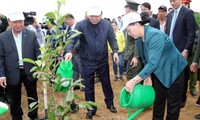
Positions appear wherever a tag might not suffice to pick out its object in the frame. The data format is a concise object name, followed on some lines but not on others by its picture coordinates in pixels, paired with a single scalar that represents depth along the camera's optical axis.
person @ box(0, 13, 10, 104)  5.33
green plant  1.95
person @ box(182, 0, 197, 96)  5.26
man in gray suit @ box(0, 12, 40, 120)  3.86
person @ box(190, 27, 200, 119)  4.07
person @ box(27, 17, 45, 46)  7.19
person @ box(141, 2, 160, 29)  4.82
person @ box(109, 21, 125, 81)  7.36
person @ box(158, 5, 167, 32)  5.14
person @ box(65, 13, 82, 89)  6.15
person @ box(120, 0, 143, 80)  4.24
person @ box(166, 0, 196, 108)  4.23
